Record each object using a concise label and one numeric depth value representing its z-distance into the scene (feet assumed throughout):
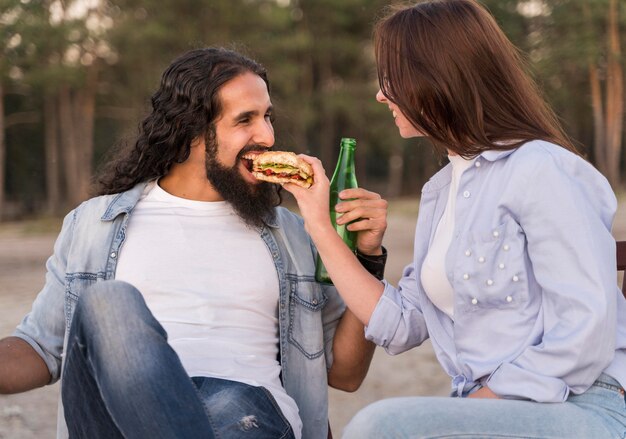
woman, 6.42
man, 8.74
